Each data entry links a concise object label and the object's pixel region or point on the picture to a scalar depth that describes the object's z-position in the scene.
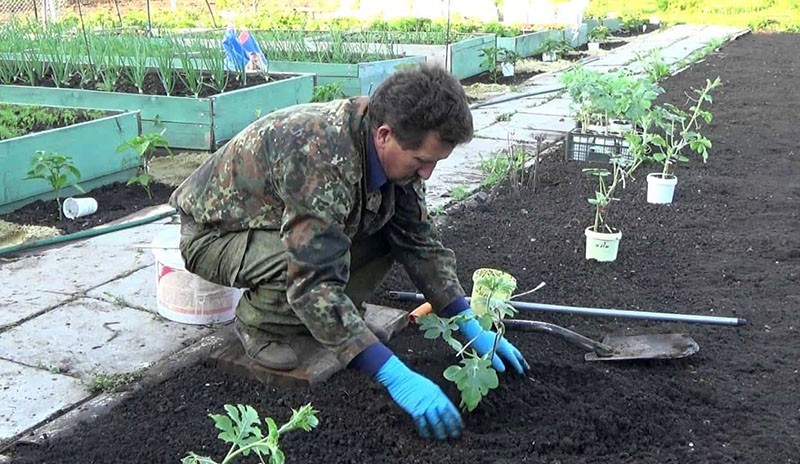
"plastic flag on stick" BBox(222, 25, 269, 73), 6.38
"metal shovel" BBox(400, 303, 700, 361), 2.69
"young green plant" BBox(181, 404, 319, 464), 1.48
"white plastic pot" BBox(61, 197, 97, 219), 4.11
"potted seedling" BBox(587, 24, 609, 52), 14.11
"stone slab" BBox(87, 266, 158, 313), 3.13
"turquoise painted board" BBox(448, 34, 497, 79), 9.38
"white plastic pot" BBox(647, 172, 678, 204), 4.42
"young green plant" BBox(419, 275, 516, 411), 2.13
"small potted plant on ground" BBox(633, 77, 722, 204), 4.24
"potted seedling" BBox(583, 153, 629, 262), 3.55
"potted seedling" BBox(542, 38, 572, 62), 11.52
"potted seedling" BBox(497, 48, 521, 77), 9.45
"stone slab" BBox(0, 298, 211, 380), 2.65
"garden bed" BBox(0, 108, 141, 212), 4.13
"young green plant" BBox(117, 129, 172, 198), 4.36
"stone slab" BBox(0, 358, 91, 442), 2.29
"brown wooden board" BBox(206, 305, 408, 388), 2.49
